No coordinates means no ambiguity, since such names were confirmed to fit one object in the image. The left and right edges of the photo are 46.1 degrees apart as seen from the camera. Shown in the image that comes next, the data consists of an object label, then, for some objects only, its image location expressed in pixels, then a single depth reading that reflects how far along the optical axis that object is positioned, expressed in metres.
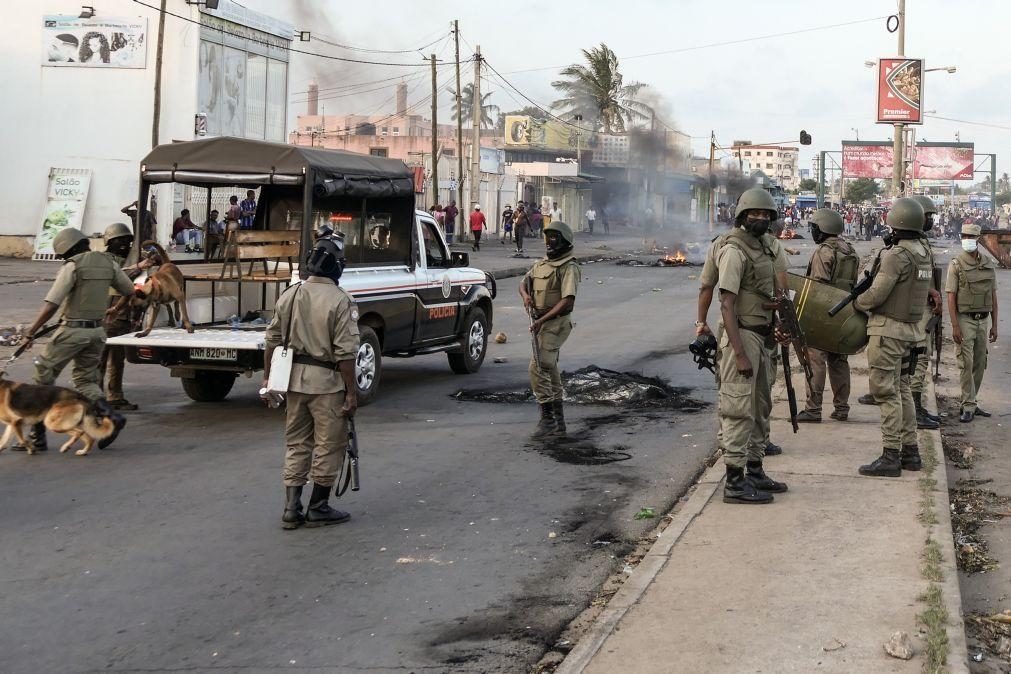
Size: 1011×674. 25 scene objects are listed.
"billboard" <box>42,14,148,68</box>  33.28
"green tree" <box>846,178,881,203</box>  136.00
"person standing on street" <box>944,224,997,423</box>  10.63
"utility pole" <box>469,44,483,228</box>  44.17
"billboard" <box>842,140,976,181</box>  102.56
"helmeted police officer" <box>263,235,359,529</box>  6.62
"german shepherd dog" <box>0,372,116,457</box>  8.48
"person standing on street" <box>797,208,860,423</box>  9.84
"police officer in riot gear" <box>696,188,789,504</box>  6.92
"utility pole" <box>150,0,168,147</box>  29.73
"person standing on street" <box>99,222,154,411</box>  10.63
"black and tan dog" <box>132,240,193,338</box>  10.53
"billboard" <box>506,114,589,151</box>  83.62
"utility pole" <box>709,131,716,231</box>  62.55
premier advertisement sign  40.47
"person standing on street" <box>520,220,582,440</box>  9.48
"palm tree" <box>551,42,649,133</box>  71.88
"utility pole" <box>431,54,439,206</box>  43.44
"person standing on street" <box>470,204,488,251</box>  41.84
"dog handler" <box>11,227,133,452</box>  8.91
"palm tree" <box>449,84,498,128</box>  89.06
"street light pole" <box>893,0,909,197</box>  40.66
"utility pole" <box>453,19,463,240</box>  44.62
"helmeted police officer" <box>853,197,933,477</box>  7.86
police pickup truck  10.47
